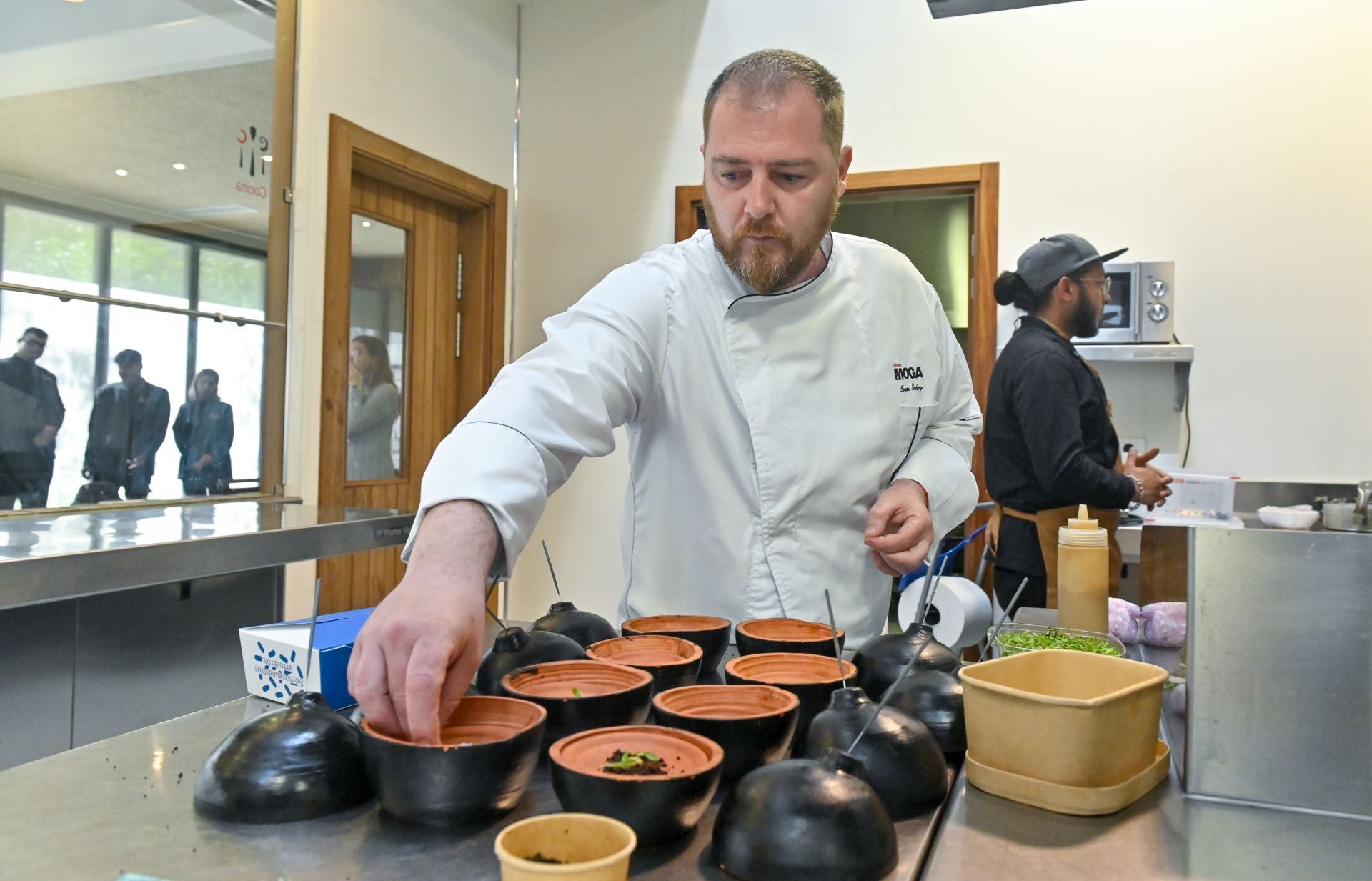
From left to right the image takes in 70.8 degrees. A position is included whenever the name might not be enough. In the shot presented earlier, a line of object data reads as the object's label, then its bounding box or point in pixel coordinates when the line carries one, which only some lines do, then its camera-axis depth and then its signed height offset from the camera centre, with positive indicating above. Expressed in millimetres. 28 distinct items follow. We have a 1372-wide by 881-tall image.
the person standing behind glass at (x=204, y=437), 2781 +14
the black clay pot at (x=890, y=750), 750 -234
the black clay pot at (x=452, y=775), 692 -241
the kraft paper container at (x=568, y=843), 560 -241
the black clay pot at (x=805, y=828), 617 -246
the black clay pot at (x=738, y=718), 770 -222
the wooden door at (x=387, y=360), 3289 +330
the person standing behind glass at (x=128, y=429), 2535 +28
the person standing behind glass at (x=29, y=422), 2312 +41
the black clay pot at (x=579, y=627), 1105 -208
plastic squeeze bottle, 1308 -167
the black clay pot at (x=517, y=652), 946 -206
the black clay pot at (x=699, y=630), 1096 -209
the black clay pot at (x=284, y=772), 727 -253
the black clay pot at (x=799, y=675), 893 -219
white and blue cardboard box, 1021 -237
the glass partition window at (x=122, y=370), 2336 +188
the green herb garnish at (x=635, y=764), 698 -232
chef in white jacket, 1363 +97
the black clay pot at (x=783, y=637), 1039 -208
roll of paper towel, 1862 -314
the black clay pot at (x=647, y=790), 661 -237
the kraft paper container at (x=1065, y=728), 777 -225
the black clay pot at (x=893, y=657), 965 -210
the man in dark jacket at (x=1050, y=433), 2488 +64
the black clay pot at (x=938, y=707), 888 -234
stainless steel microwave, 3303 +520
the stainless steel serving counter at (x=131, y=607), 1753 -352
